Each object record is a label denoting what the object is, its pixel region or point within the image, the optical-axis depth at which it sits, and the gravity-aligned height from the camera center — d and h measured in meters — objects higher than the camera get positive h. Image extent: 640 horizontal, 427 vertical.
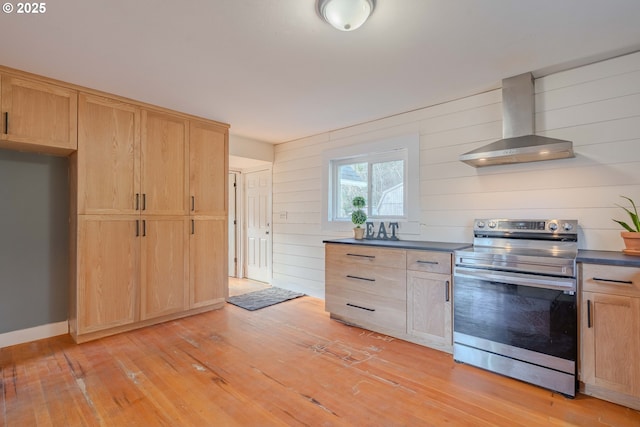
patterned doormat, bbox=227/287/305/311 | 3.93 -1.17
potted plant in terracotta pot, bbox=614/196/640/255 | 2.04 -0.14
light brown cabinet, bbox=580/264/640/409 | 1.81 -0.73
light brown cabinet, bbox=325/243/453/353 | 2.58 -0.73
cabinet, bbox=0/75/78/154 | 2.43 +0.85
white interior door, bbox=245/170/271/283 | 5.08 -0.17
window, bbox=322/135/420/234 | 3.37 +0.43
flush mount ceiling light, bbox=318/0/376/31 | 1.65 +1.16
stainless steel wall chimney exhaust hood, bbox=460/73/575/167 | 2.33 +0.69
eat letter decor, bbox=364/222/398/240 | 3.45 -0.21
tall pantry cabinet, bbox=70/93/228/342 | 2.80 -0.02
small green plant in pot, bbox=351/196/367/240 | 3.64 -0.03
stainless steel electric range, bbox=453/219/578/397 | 2.00 -0.64
